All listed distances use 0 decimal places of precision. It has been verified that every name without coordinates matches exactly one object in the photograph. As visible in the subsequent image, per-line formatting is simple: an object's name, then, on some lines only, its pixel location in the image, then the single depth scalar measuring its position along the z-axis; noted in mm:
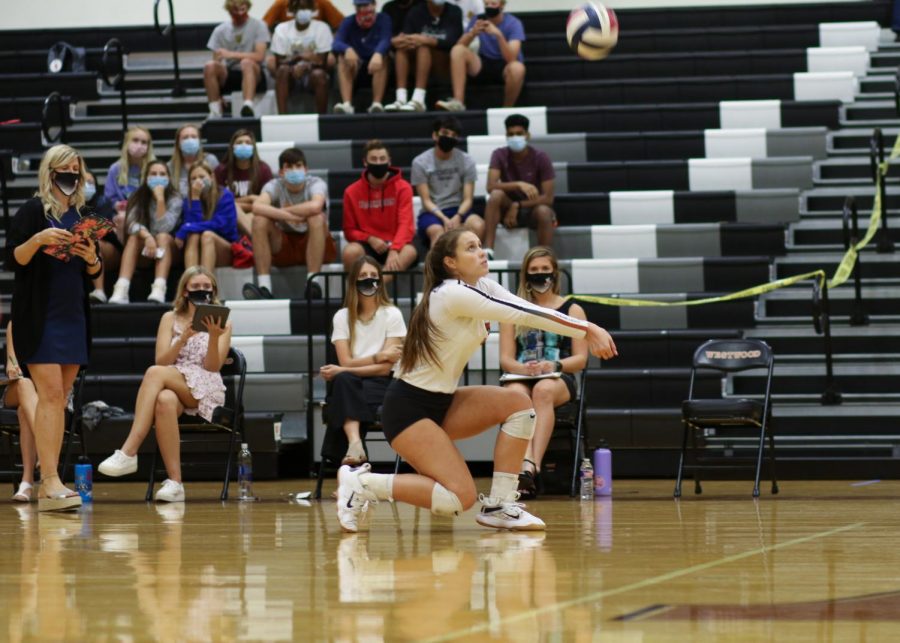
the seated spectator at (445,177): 18329
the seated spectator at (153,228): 18026
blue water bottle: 14084
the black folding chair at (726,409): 13880
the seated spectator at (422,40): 20877
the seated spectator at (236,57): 21589
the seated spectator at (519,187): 18208
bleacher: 16404
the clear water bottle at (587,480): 13910
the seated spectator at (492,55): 20710
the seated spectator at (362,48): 20983
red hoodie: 17966
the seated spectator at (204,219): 17996
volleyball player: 10211
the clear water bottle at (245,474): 14160
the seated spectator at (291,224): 18011
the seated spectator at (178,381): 14274
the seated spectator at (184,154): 18921
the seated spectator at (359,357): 14289
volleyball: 15782
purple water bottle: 14069
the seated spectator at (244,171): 18966
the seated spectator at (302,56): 21316
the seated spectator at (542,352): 13948
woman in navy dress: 12755
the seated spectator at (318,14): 22408
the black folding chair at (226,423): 14509
